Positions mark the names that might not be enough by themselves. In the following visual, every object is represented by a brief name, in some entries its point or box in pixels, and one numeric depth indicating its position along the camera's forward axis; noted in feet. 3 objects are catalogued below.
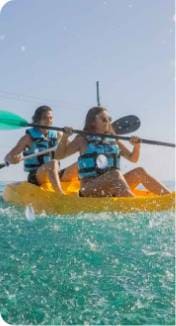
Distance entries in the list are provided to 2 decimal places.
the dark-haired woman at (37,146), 19.26
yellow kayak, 15.08
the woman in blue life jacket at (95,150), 17.07
